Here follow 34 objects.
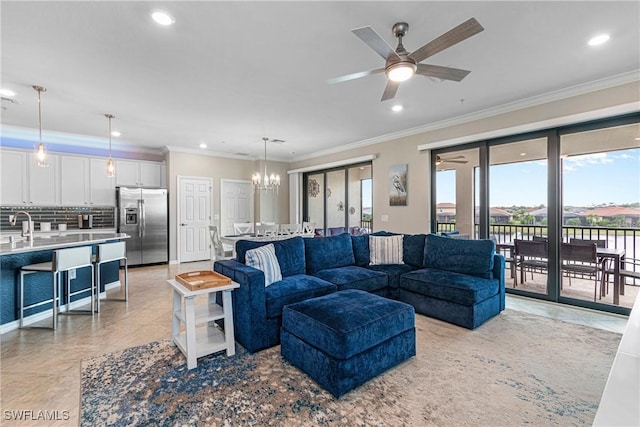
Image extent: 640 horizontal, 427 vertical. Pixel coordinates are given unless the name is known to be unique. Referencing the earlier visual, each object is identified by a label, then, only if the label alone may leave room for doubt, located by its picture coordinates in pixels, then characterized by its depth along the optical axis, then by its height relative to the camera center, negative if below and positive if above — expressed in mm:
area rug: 1732 -1243
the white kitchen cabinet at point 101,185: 5918 +572
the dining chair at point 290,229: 5928 -366
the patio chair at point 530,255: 3914 -637
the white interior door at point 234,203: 7277 +227
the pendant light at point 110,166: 4387 +727
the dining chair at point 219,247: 5188 -656
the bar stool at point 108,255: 3521 -543
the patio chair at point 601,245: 3627 -480
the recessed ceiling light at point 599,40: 2416 +1469
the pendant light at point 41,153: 3424 +725
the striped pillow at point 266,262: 2828 -507
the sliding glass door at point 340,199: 6543 +299
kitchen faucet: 3376 -251
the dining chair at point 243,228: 5844 -335
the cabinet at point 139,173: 6223 +880
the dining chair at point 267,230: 5520 -363
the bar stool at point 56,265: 2963 -564
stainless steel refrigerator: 5996 -208
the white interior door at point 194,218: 6621 -136
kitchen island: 2918 -729
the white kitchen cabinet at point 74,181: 5629 +644
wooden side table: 2242 -927
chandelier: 5660 +668
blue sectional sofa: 2568 -762
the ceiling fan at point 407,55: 1826 +1143
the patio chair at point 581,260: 3568 -639
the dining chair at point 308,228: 6032 -356
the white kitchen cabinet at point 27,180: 5129 +615
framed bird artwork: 5351 +499
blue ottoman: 1925 -928
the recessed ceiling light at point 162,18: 2113 +1473
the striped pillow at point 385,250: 4059 -560
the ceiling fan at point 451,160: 4773 +871
